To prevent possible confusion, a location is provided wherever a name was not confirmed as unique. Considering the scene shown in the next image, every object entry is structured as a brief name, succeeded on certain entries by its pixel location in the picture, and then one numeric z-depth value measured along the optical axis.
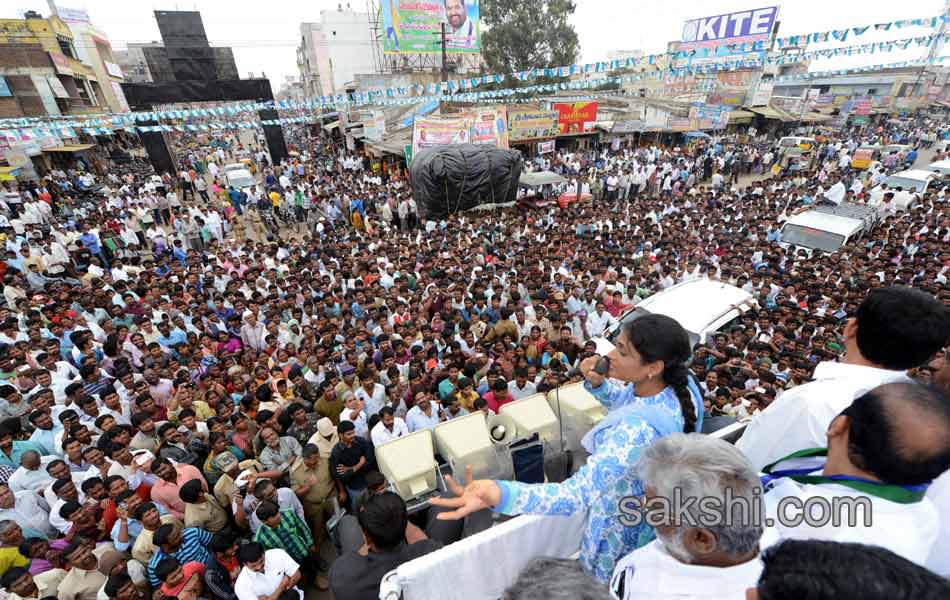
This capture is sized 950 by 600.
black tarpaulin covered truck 13.88
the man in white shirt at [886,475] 1.25
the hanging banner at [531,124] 23.20
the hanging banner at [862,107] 39.20
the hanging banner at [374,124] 21.12
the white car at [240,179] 18.42
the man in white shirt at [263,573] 2.91
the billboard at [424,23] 23.39
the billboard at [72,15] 35.59
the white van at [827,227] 9.52
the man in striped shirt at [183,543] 3.17
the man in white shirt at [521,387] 5.09
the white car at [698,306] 6.19
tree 30.80
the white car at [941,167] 15.97
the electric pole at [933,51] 13.36
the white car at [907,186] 13.17
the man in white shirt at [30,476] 4.00
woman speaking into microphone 1.49
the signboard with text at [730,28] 28.03
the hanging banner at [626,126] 26.31
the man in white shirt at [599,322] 7.27
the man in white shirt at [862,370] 1.84
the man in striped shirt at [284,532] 3.26
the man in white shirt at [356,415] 4.57
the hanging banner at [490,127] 17.36
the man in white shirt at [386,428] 4.21
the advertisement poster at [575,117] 24.12
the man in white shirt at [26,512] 3.69
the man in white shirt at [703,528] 1.20
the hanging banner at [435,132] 16.12
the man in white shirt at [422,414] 4.57
